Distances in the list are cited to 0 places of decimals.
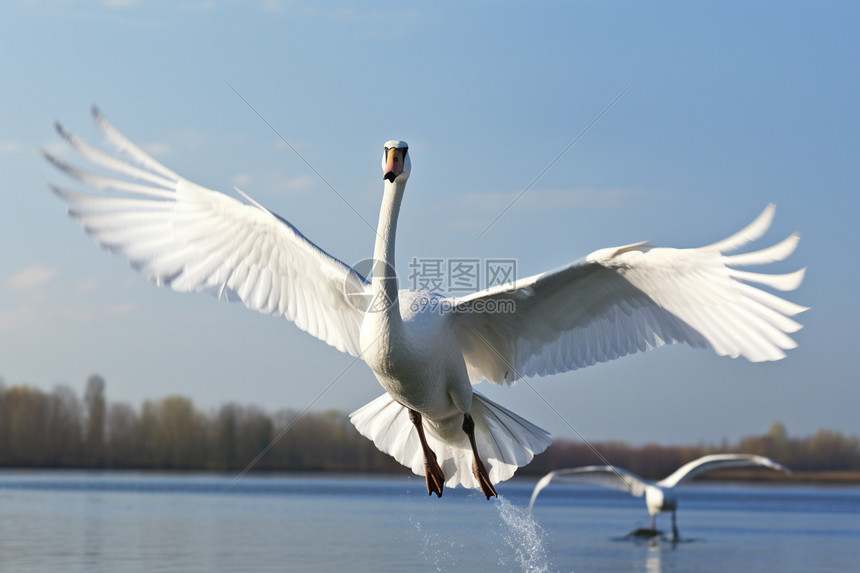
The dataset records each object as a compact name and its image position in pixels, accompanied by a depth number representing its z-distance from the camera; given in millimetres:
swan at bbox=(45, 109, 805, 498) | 8414
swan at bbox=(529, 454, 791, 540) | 24203
